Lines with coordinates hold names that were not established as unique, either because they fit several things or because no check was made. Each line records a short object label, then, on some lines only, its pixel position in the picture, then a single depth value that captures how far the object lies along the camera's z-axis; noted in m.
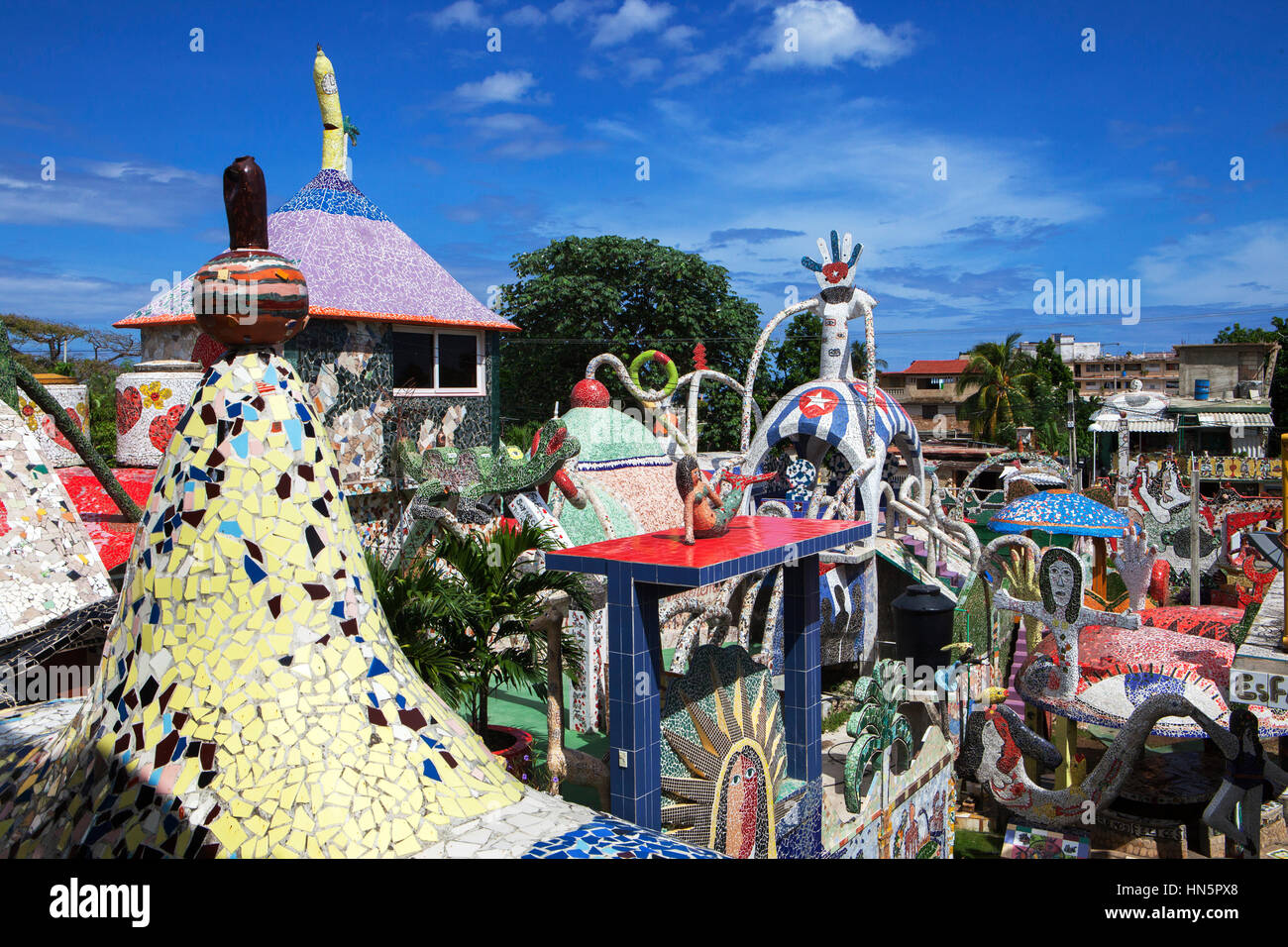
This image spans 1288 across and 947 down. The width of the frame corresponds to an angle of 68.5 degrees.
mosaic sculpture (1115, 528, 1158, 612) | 11.91
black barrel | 9.53
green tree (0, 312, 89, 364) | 35.25
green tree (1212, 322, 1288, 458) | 36.31
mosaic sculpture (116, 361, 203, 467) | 9.02
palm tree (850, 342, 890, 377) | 38.07
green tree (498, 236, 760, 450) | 31.36
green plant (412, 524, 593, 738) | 7.07
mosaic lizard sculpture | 9.72
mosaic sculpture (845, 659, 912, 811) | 6.53
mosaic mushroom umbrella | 11.00
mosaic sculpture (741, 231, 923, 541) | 12.94
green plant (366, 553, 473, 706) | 6.53
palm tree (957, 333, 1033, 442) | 40.69
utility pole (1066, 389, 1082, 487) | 25.41
